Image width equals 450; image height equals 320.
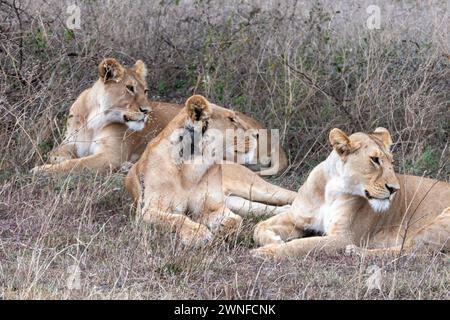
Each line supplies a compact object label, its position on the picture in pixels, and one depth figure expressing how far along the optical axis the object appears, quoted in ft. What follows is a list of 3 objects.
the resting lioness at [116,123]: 50.11
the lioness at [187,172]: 42.01
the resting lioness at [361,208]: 39.34
